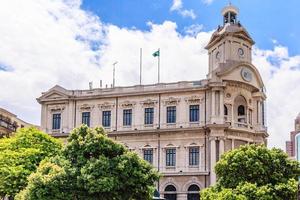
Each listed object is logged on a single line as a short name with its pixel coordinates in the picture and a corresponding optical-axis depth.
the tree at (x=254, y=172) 46.25
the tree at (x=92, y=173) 41.91
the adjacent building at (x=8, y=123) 82.81
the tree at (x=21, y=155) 52.41
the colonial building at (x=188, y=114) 66.94
